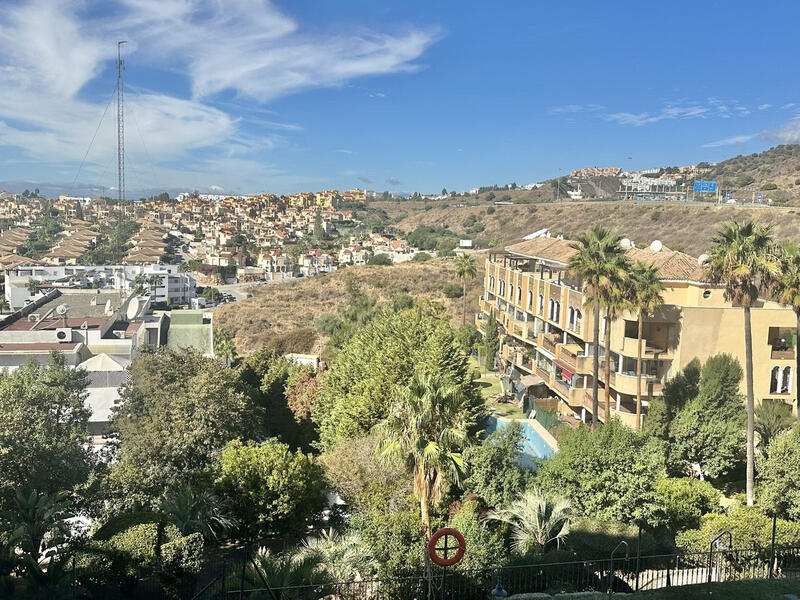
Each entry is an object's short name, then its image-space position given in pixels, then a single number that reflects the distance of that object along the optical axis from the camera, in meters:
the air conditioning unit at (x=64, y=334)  37.59
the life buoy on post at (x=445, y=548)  11.04
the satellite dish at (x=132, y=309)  51.10
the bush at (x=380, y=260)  113.31
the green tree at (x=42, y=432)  18.59
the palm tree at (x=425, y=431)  16.23
